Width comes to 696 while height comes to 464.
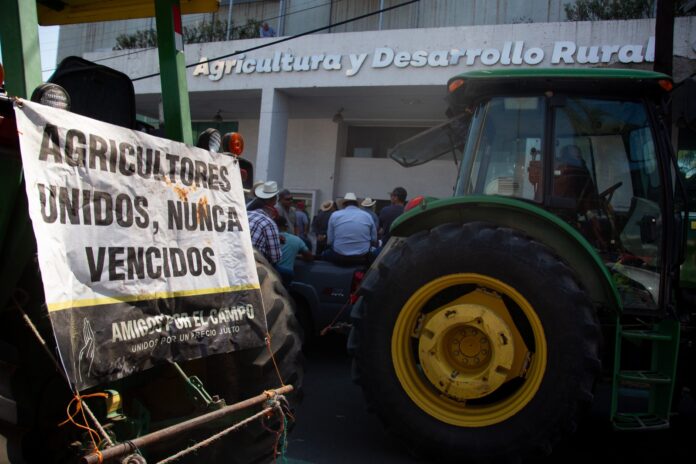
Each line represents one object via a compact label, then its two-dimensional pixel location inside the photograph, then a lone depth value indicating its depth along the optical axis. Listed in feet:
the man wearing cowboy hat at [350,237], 21.90
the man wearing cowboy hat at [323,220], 35.14
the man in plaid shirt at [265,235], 18.02
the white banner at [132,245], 5.91
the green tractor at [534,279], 11.06
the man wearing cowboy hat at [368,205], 32.61
